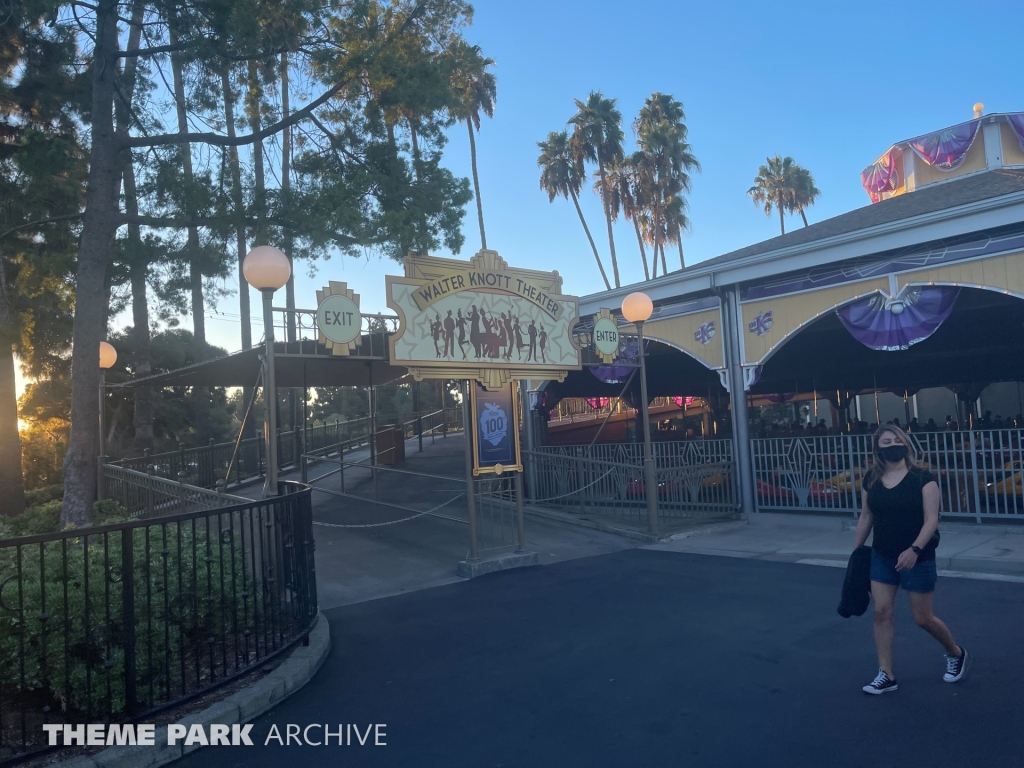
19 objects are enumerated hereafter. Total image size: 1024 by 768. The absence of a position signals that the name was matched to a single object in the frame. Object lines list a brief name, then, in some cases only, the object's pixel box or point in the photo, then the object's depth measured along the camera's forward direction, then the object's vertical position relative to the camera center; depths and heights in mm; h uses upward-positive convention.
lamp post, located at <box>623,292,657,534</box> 10727 +363
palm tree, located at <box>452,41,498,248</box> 33812 +15626
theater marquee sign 8922 +1261
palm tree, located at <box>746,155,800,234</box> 46906 +13978
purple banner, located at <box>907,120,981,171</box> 16156 +5539
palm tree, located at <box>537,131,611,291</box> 37156 +12407
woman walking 4277 -868
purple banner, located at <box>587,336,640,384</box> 13423 +776
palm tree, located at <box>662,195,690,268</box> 37500 +9751
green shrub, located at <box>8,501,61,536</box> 11312 -1232
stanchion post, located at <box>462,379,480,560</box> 9062 -682
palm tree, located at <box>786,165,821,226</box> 46969 +13345
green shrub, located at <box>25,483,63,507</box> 15743 -1151
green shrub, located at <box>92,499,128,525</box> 10820 -1097
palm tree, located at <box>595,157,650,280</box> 37469 +11277
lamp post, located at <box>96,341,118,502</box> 12867 +1379
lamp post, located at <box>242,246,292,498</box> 6922 +1467
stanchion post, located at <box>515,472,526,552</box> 9375 -1157
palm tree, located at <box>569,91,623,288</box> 35875 +13736
